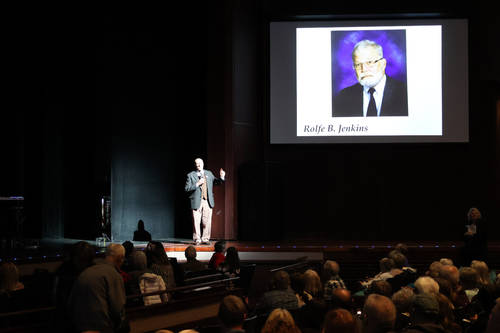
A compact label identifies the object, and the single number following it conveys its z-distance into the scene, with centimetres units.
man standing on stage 1048
